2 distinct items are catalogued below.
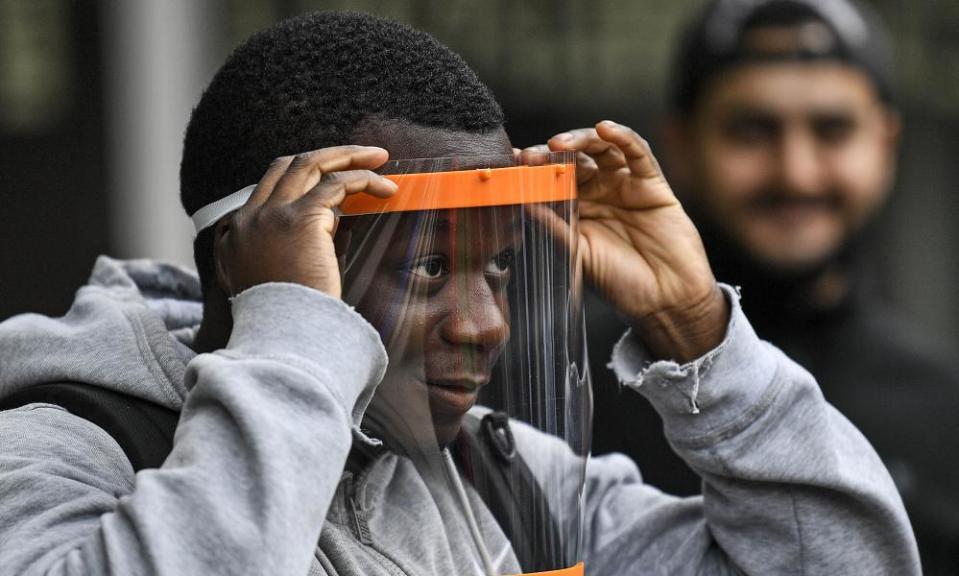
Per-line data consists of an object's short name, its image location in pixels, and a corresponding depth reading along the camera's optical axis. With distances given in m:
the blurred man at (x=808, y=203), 4.11
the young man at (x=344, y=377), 3.14
